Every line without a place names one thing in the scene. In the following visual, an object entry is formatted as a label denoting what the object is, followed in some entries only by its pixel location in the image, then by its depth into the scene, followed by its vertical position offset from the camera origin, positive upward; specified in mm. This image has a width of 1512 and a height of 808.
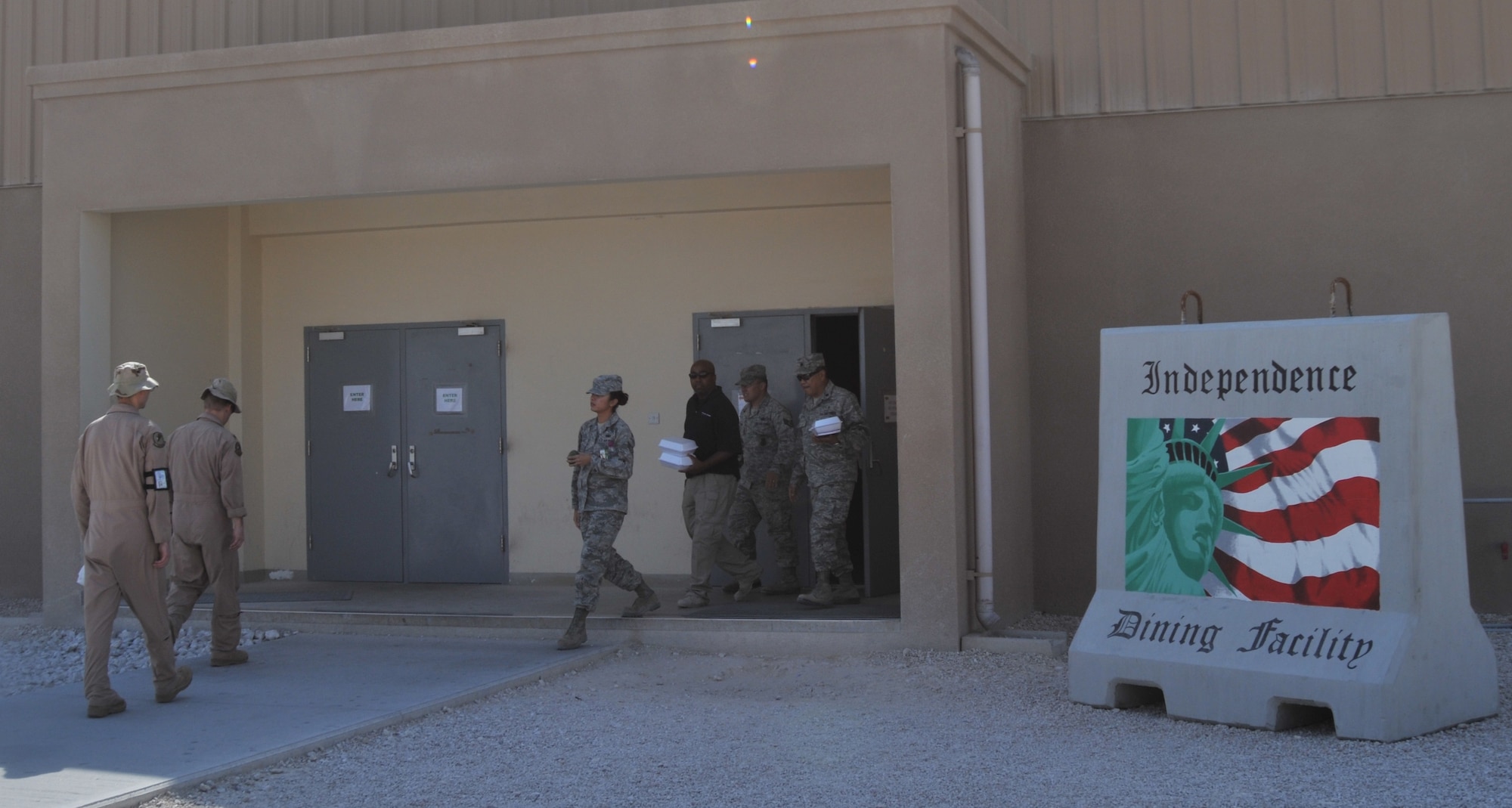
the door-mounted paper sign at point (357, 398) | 11609 +536
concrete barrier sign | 6102 -458
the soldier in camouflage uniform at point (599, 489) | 8539 -216
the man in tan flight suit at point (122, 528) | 6855 -322
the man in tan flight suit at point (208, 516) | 8148 -315
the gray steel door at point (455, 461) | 11352 -21
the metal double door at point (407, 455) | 11375 +40
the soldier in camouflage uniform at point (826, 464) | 9141 -92
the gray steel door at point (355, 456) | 11492 +45
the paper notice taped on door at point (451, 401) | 11445 +489
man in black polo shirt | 9516 -120
